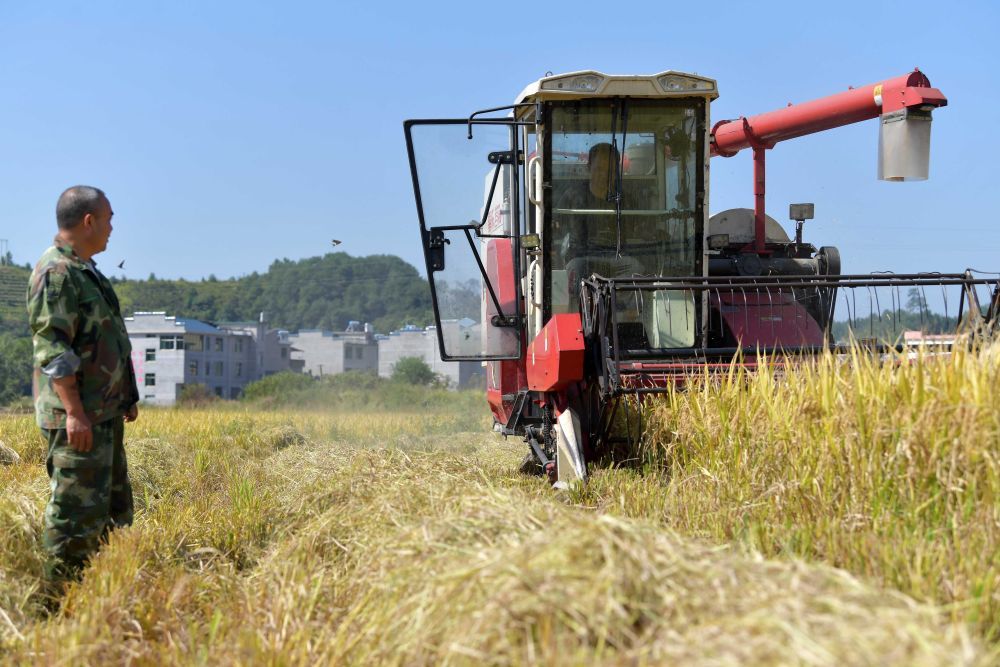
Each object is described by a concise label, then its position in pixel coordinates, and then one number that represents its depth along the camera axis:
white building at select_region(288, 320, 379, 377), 100.50
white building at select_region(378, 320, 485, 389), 98.19
